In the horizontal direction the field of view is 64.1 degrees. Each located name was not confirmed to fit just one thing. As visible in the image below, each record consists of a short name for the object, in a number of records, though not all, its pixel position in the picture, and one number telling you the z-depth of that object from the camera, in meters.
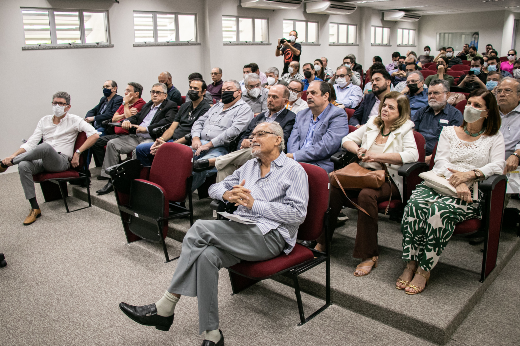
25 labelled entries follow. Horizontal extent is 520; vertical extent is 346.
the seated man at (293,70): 7.07
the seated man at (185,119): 4.29
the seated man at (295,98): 4.44
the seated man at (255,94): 4.88
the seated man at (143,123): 4.65
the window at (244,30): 10.18
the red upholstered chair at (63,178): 4.15
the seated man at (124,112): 5.11
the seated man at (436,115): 3.47
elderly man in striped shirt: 2.01
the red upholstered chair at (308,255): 2.10
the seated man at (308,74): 7.04
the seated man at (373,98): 3.93
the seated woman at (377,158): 2.59
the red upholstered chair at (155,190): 3.08
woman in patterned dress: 2.34
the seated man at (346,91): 5.49
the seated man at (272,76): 6.84
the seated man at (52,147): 4.02
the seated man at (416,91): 4.17
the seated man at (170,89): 5.89
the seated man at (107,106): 5.75
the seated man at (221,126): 3.83
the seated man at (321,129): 3.13
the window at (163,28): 8.32
